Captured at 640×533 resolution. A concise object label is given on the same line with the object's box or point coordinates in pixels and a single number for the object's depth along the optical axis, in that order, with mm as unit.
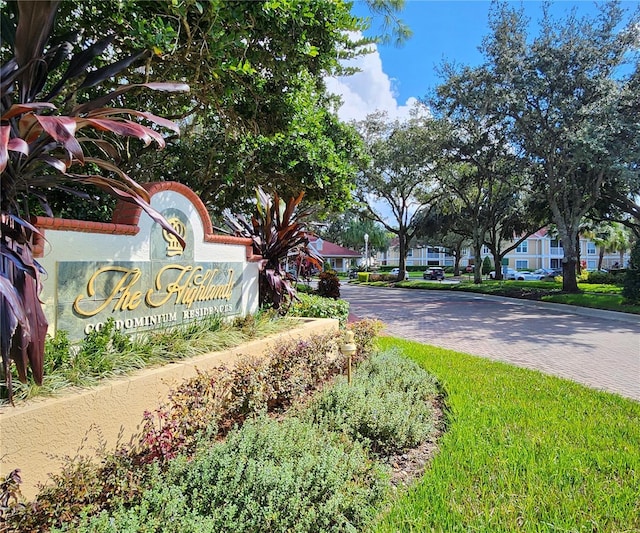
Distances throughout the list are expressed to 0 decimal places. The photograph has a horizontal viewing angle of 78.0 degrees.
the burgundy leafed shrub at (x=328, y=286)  13688
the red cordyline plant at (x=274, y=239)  6719
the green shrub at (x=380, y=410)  3705
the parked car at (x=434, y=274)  39469
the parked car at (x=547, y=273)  34428
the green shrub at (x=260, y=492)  2266
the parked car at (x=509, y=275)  39125
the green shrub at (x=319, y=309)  7562
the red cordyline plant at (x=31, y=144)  2320
